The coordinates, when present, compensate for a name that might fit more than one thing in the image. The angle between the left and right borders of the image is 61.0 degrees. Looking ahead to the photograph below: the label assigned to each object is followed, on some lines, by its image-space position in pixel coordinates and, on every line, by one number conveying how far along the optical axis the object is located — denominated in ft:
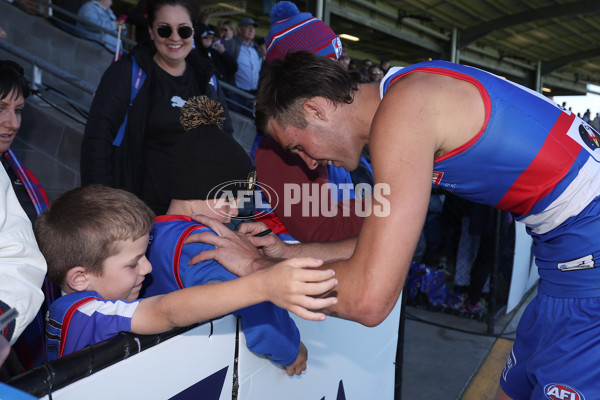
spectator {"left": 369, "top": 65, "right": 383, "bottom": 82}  30.37
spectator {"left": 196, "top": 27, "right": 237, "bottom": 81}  20.40
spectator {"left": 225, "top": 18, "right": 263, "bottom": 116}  21.78
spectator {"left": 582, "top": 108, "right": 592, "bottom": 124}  66.49
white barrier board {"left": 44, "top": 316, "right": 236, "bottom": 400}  3.35
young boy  3.83
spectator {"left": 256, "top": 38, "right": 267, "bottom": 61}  25.20
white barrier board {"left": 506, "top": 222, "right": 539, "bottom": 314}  14.75
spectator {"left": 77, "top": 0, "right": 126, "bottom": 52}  21.16
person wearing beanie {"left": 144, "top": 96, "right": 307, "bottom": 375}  4.82
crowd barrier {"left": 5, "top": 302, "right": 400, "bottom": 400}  3.20
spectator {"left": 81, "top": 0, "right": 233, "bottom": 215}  8.47
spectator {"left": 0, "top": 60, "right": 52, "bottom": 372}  3.05
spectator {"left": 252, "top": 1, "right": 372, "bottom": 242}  7.00
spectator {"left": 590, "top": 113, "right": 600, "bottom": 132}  53.17
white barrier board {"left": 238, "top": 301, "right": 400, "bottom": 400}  5.05
